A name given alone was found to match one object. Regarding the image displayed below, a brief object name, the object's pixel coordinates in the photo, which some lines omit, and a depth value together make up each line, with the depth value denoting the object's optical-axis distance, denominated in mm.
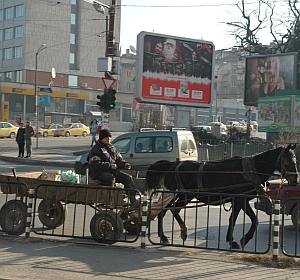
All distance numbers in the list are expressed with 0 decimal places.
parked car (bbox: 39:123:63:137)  60312
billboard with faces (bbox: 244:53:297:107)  40906
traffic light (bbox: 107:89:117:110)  22188
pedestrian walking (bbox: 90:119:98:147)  34119
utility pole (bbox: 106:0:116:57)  23719
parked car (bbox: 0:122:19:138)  53844
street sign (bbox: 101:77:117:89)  22078
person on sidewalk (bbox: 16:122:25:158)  29453
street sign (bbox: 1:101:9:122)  75062
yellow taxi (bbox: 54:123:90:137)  61250
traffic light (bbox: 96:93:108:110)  22141
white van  18531
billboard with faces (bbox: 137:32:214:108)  33844
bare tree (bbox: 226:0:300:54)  51000
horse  9219
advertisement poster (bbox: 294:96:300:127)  31656
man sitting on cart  9844
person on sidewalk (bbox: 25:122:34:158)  29438
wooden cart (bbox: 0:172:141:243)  9391
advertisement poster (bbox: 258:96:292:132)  32156
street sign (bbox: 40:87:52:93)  71031
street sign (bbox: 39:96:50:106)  66125
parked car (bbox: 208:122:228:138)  43019
